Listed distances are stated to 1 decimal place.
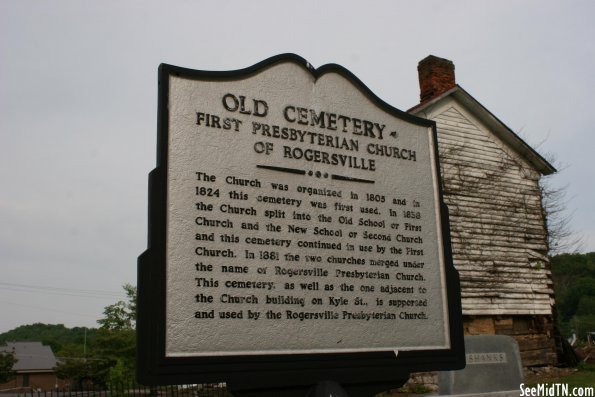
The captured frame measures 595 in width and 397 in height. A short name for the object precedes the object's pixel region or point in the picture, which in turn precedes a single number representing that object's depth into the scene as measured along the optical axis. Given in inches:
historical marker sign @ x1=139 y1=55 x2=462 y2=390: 134.0
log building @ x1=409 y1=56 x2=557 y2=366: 623.2
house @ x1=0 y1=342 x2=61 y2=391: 2300.7
